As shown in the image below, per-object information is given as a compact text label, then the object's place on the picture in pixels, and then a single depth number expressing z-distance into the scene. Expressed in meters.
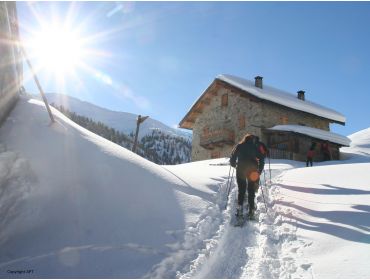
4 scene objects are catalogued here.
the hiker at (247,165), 8.62
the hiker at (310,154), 20.91
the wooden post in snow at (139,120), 20.55
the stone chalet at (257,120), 27.86
